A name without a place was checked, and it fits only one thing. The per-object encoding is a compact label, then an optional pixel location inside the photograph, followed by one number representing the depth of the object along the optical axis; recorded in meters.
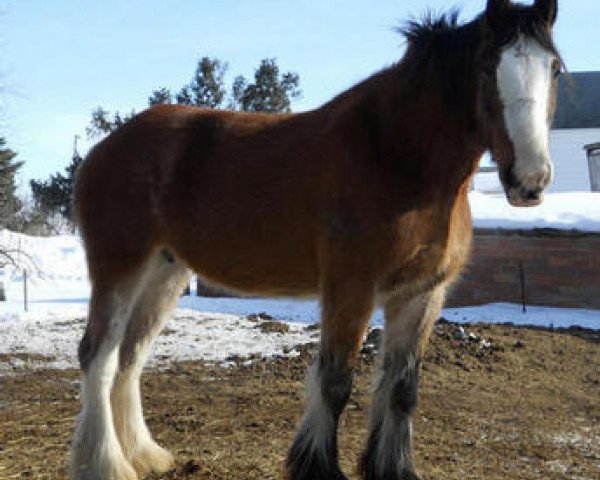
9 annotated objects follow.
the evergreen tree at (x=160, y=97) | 26.85
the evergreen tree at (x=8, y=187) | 21.33
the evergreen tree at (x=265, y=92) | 29.02
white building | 37.25
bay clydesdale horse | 3.13
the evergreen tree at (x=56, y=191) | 25.33
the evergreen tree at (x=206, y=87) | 28.98
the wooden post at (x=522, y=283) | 10.90
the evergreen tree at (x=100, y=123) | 22.39
